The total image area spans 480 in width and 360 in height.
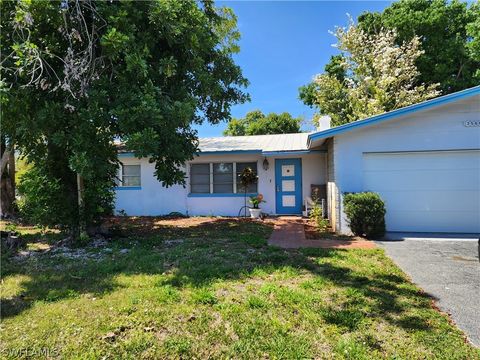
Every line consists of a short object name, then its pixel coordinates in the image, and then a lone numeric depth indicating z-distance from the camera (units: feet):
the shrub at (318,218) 36.09
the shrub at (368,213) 28.73
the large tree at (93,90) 23.50
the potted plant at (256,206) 42.98
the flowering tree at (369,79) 61.93
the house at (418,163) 30.66
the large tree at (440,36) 68.18
